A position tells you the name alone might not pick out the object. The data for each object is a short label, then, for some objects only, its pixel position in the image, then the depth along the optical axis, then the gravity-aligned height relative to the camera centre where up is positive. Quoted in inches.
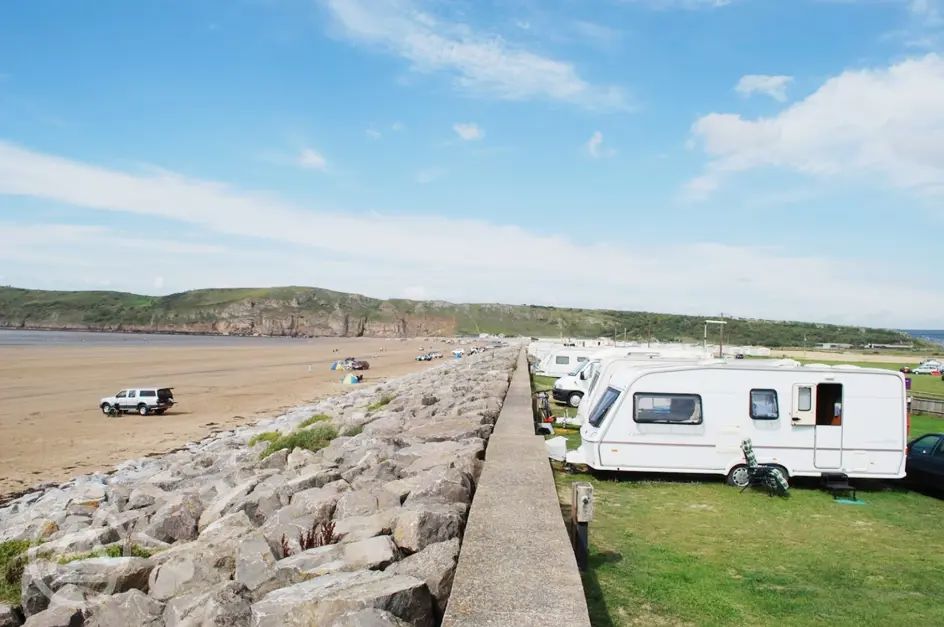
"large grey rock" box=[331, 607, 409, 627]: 158.7 -71.3
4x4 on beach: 1147.3 -158.6
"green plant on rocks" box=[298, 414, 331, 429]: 767.7 -123.2
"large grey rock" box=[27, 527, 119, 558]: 304.7 -109.3
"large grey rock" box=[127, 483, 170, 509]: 442.9 -125.1
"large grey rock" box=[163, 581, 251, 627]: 188.4 -84.4
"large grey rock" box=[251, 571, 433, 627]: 172.4 -74.9
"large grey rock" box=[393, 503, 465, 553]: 233.7 -73.3
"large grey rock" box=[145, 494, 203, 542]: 330.6 -105.8
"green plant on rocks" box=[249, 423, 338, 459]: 551.8 -104.3
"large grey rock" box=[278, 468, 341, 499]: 344.0 -86.6
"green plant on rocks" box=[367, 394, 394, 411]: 835.6 -110.5
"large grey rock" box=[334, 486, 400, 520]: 285.3 -79.6
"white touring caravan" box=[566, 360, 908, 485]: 452.4 -61.8
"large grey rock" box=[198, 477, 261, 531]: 341.4 -99.0
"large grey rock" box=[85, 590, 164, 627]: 215.8 -97.6
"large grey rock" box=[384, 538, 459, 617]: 191.0 -74.0
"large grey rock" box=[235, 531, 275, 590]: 217.0 -82.9
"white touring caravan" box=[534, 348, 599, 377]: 1397.6 -81.2
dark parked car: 450.0 -86.7
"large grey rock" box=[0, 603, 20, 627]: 236.6 -109.9
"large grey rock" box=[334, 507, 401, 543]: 246.4 -78.4
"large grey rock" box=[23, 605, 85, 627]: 217.4 -100.3
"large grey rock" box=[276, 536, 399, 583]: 214.4 -78.6
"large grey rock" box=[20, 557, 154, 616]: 242.2 -97.9
